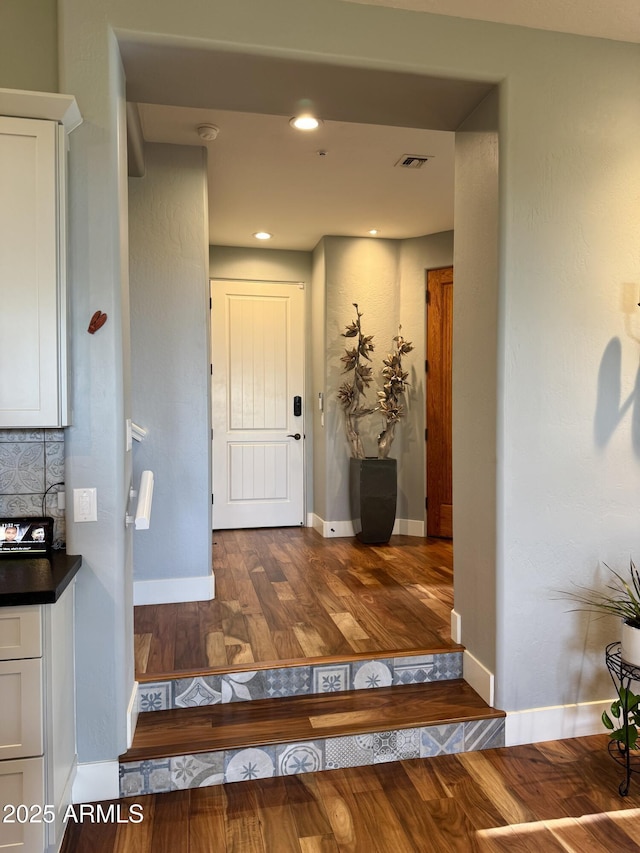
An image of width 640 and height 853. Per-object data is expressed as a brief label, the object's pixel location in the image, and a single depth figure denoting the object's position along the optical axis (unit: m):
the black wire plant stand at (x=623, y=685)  2.07
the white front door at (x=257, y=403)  5.21
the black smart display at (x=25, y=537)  1.91
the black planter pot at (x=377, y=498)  4.66
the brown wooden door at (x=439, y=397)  4.91
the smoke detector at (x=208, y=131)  2.99
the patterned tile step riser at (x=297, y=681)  2.35
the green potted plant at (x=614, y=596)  2.35
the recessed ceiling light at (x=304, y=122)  2.86
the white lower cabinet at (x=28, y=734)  1.61
